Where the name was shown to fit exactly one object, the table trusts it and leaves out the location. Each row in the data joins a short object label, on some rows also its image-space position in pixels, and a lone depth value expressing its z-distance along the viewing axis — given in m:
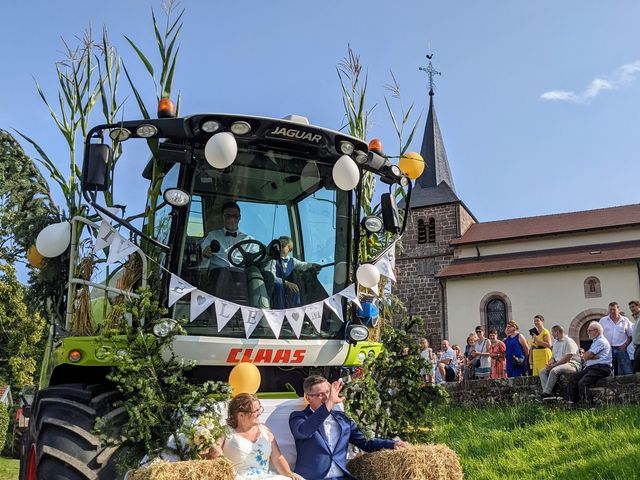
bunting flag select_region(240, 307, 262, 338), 5.36
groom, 5.20
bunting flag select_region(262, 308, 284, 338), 5.46
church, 33.62
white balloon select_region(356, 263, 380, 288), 6.01
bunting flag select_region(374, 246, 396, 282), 6.32
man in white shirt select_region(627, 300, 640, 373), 10.95
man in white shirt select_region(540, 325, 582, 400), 10.84
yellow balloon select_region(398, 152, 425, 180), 6.72
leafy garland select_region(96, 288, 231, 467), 4.66
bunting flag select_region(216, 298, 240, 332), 5.32
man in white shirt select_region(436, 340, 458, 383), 15.30
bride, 4.79
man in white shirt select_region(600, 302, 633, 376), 11.72
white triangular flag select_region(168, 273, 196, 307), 5.30
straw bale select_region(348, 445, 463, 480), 5.00
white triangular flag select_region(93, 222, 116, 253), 5.54
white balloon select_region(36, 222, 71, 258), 6.01
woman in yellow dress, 12.64
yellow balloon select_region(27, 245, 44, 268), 6.42
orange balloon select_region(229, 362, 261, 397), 5.21
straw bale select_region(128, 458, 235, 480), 4.11
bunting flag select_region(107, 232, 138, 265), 5.40
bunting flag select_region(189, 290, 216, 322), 5.33
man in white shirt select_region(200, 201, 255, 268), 5.53
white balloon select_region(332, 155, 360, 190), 5.84
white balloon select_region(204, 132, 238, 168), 5.33
